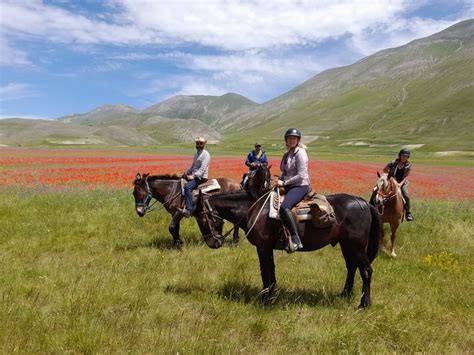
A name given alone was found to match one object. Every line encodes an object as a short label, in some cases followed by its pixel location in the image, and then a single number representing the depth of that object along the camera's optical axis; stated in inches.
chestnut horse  415.5
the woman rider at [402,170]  444.4
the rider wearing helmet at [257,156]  556.4
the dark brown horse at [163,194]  418.6
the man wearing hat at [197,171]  417.4
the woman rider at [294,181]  265.0
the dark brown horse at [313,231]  275.3
